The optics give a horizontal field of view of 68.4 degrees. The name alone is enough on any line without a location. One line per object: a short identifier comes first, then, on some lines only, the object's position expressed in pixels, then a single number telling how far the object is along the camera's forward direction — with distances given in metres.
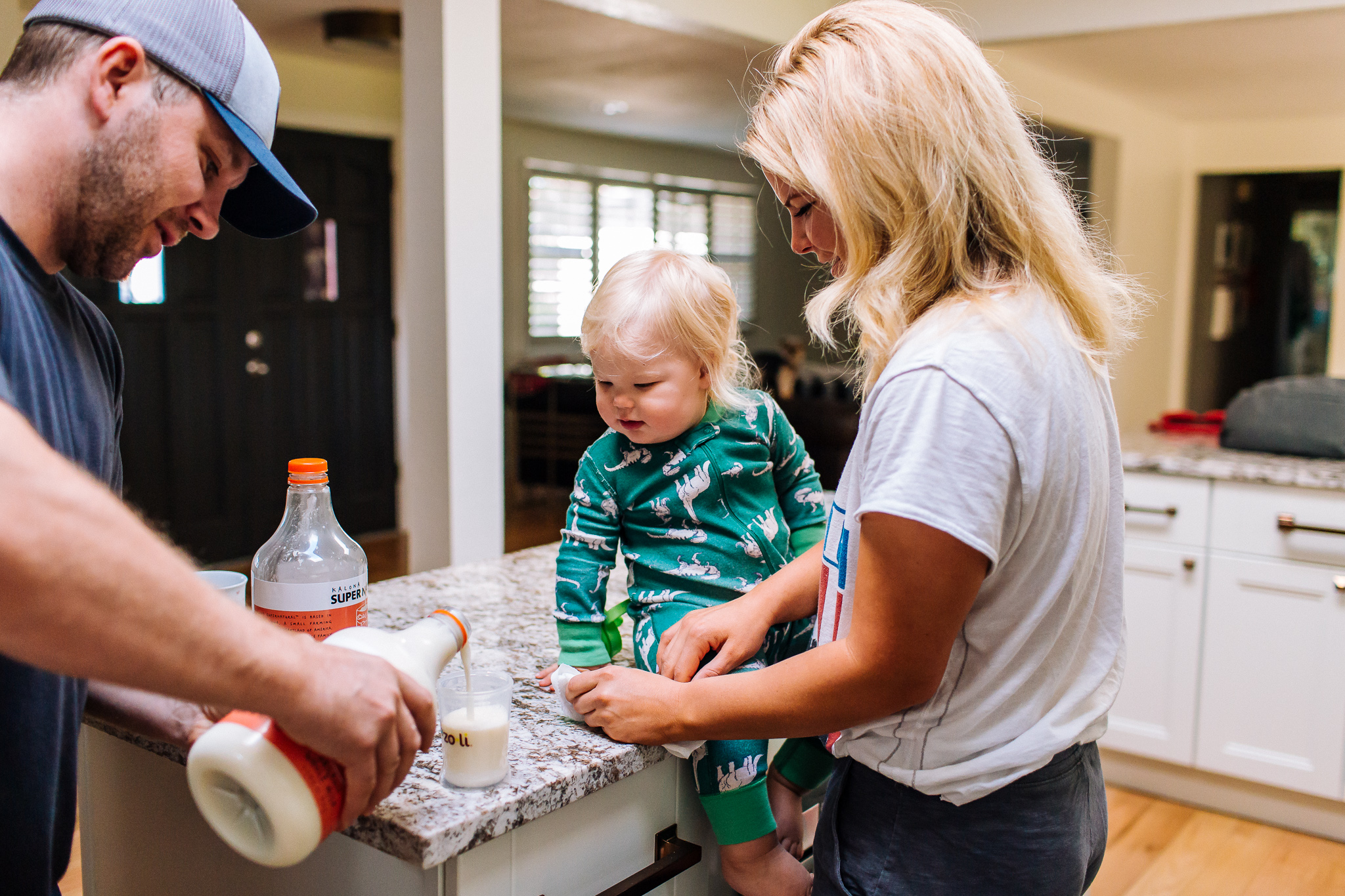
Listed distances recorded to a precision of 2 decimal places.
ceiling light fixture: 4.55
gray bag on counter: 2.70
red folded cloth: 3.56
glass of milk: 0.83
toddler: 1.11
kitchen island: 0.81
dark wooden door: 4.94
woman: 0.72
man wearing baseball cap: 0.53
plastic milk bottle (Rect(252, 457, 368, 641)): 0.97
